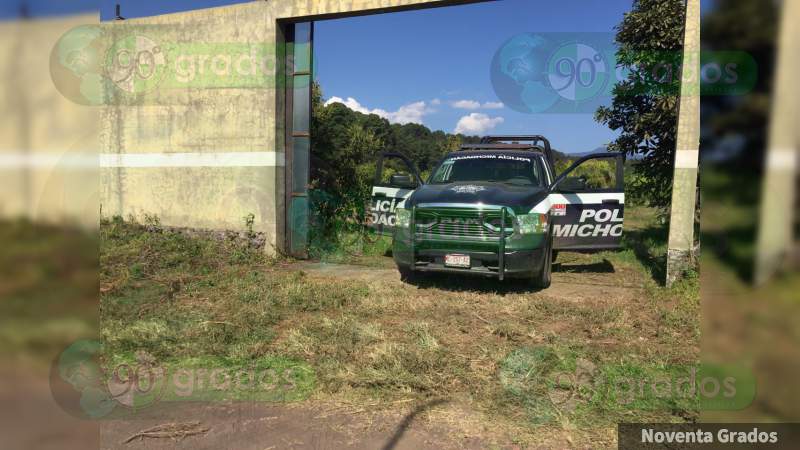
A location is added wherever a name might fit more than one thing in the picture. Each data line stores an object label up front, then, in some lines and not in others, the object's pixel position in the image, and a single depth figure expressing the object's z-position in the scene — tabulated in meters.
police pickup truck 6.11
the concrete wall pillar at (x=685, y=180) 5.85
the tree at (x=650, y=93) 7.92
